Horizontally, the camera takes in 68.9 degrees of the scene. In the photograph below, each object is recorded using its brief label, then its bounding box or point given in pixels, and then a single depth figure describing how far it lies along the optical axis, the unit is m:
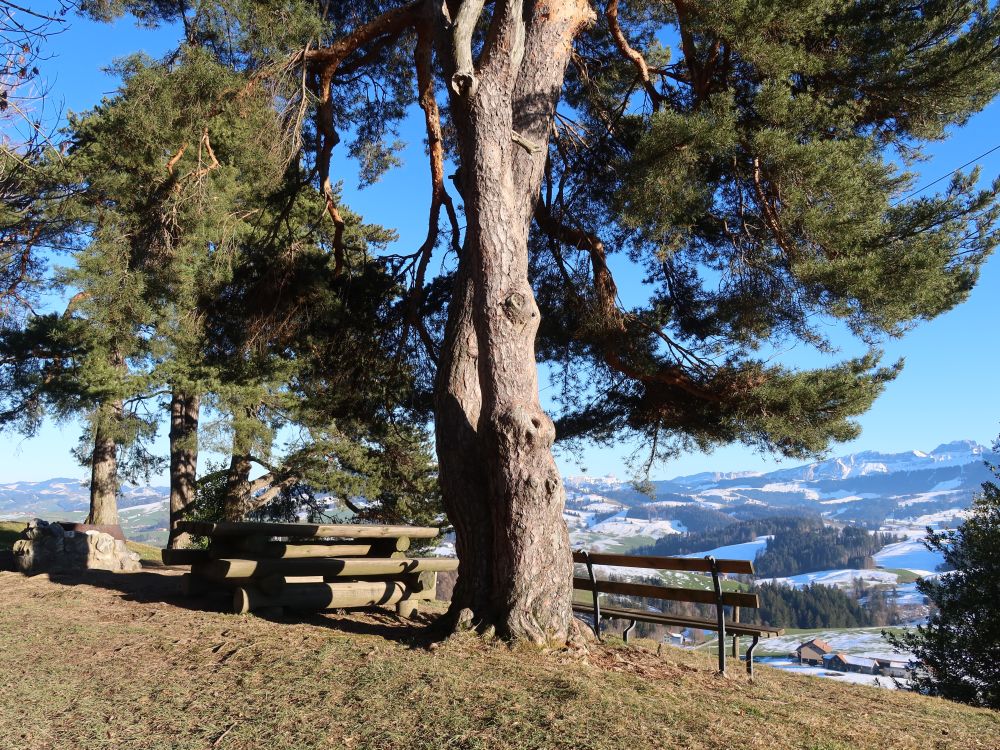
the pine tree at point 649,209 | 6.09
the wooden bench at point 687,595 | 5.88
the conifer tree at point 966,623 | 12.68
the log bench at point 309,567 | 7.05
